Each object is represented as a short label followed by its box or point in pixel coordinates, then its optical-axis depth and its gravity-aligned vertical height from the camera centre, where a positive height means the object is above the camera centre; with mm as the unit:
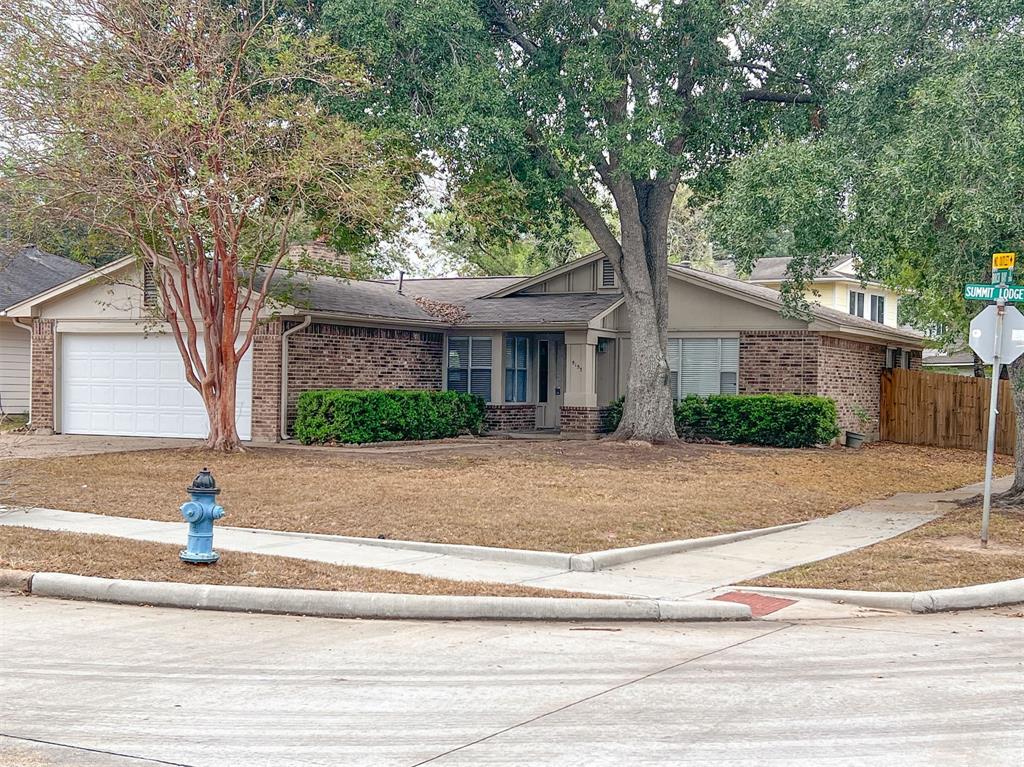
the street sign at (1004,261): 12297 +1541
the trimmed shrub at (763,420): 24906 -478
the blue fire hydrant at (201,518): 10070 -1139
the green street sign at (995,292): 12141 +1185
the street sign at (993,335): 12180 +723
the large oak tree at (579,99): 20469 +5709
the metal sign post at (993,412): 12164 -109
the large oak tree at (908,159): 14070 +3250
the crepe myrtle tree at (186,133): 17719 +4132
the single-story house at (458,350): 24328 +1026
